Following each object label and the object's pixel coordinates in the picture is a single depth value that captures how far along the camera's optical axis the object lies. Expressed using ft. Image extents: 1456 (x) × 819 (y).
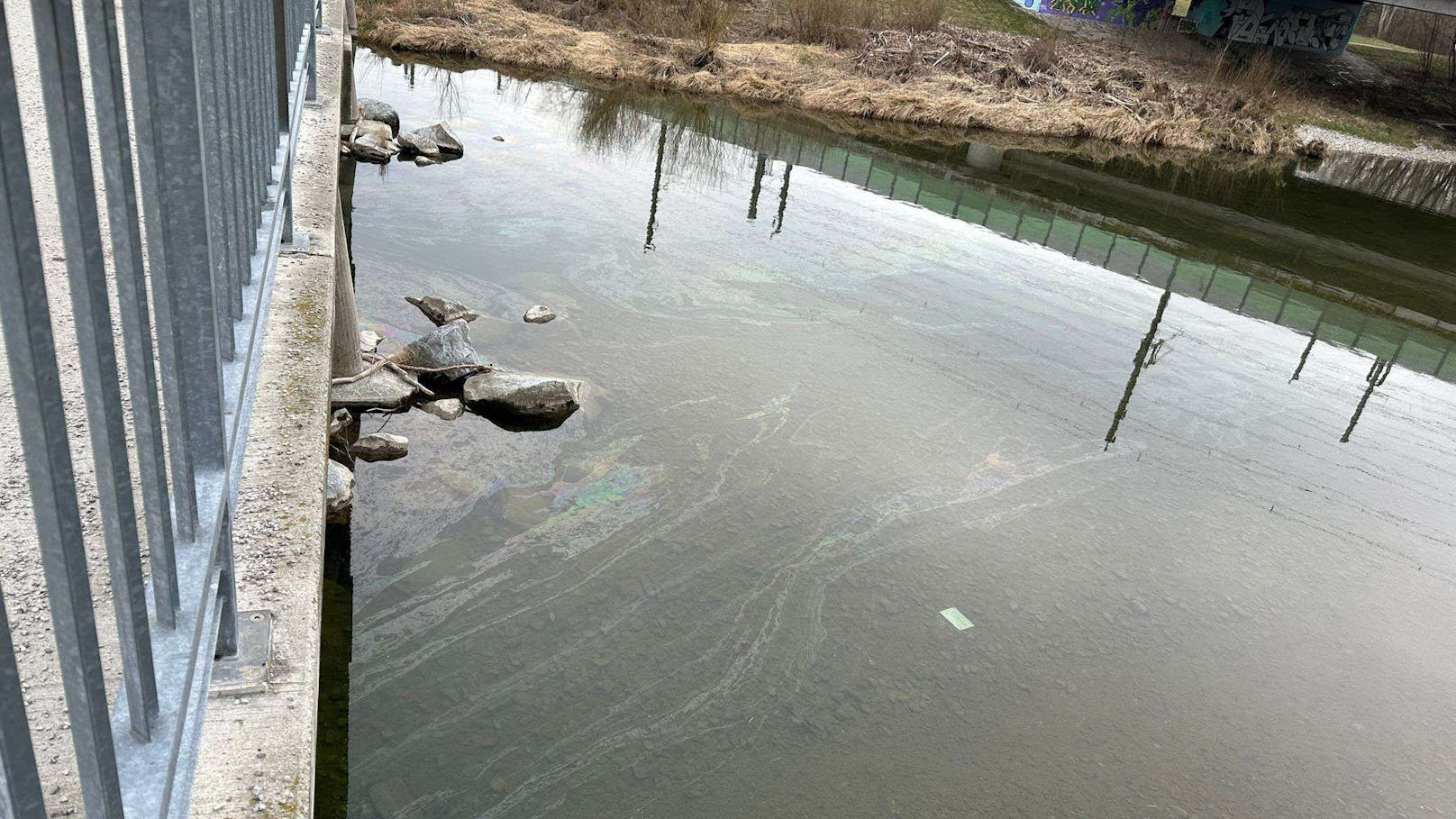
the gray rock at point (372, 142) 31.09
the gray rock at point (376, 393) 17.22
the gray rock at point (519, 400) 17.94
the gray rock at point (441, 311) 21.15
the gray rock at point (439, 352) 18.54
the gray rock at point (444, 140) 32.71
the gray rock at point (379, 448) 16.15
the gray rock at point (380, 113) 34.30
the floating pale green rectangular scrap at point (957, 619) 14.67
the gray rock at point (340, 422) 16.34
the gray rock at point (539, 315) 21.80
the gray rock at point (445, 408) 17.66
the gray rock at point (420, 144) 32.14
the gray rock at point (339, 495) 14.37
